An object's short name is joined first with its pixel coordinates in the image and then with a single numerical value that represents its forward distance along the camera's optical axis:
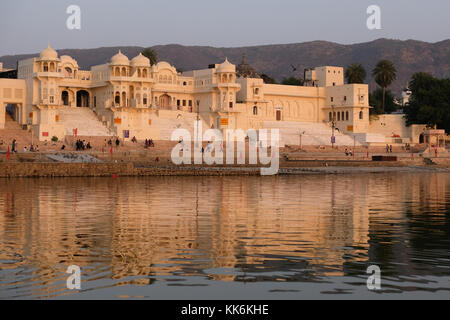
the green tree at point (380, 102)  109.88
